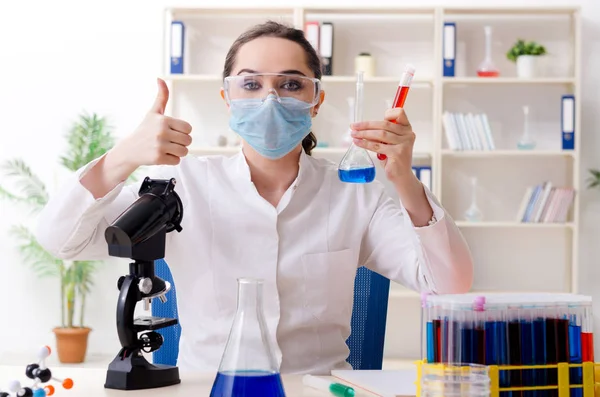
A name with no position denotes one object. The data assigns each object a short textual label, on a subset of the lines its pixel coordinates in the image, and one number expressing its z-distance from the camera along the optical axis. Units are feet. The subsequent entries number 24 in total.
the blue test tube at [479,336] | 3.50
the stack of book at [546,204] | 15.02
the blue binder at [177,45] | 15.21
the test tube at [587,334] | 3.63
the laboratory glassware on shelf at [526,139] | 15.19
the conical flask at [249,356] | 3.51
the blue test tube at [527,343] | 3.56
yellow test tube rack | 3.51
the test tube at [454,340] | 3.50
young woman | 5.75
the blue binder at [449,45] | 15.05
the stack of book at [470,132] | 15.08
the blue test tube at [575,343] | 3.62
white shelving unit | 15.84
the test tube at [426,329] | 3.53
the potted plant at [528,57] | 15.10
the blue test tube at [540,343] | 3.57
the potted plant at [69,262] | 15.26
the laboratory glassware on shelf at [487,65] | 15.25
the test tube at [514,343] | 3.55
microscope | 4.33
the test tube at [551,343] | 3.59
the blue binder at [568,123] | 14.90
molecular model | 3.85
